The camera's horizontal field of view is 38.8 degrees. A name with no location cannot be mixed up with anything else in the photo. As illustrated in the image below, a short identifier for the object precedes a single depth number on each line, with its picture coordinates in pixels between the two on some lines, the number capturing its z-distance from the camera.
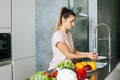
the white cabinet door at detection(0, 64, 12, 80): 1.70
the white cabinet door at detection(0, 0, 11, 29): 1.69
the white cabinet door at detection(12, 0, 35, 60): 1.86
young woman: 1.52
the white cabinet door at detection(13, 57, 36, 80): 1.89
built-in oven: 1.76
